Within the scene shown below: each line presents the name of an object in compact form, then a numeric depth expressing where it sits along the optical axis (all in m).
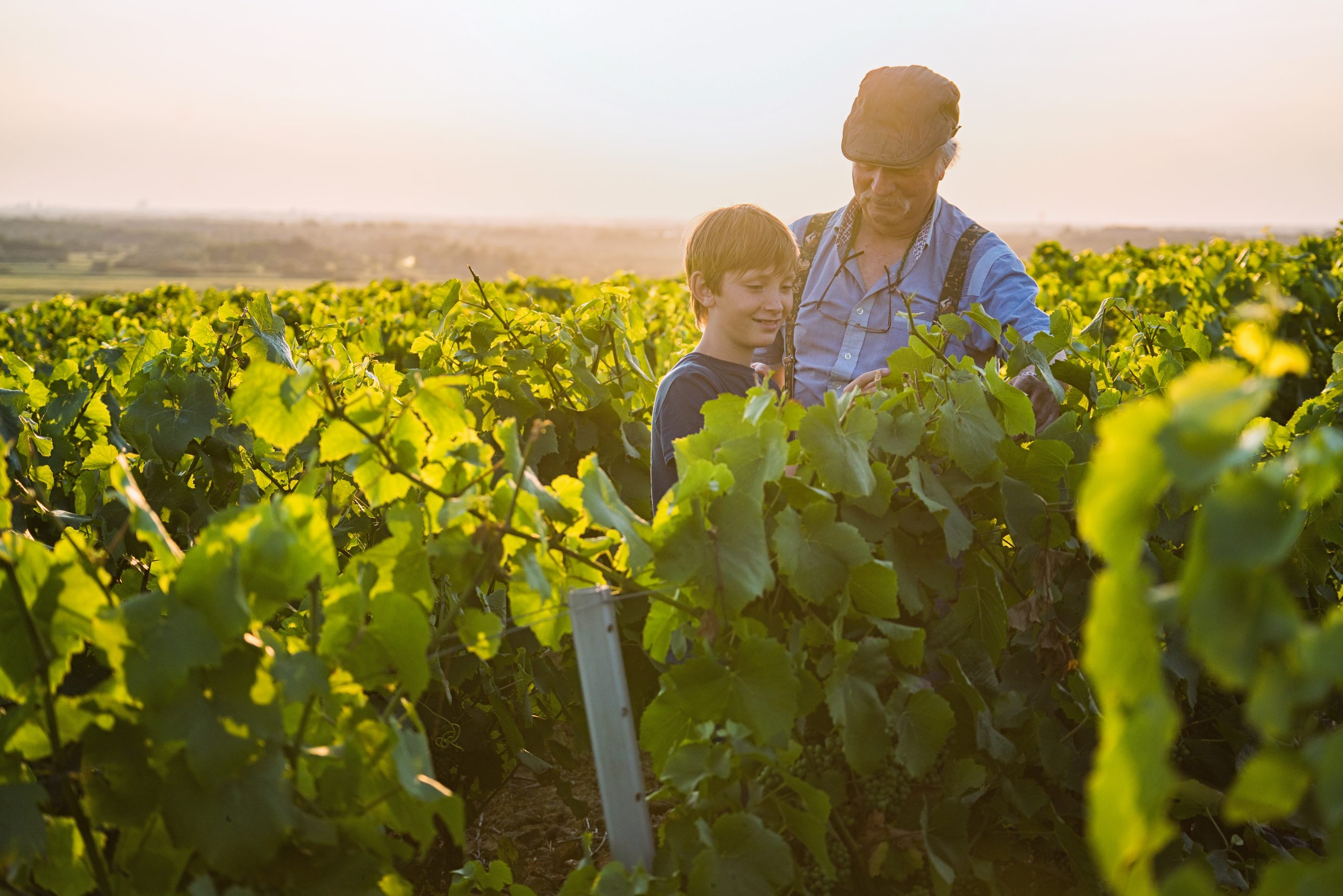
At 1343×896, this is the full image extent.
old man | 3.24
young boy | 2.98
